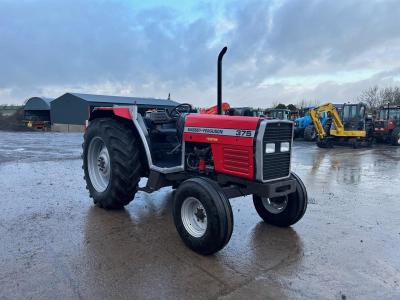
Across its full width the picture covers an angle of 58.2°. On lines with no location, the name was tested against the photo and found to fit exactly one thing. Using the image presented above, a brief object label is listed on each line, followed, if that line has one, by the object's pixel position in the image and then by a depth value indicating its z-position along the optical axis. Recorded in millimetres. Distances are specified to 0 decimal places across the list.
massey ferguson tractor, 3643
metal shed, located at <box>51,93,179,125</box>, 33562
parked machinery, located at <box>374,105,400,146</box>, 18938
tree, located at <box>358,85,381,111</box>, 43769
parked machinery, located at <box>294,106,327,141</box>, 20281
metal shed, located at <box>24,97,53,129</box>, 35875
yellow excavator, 17406
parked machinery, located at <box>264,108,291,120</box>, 25562
